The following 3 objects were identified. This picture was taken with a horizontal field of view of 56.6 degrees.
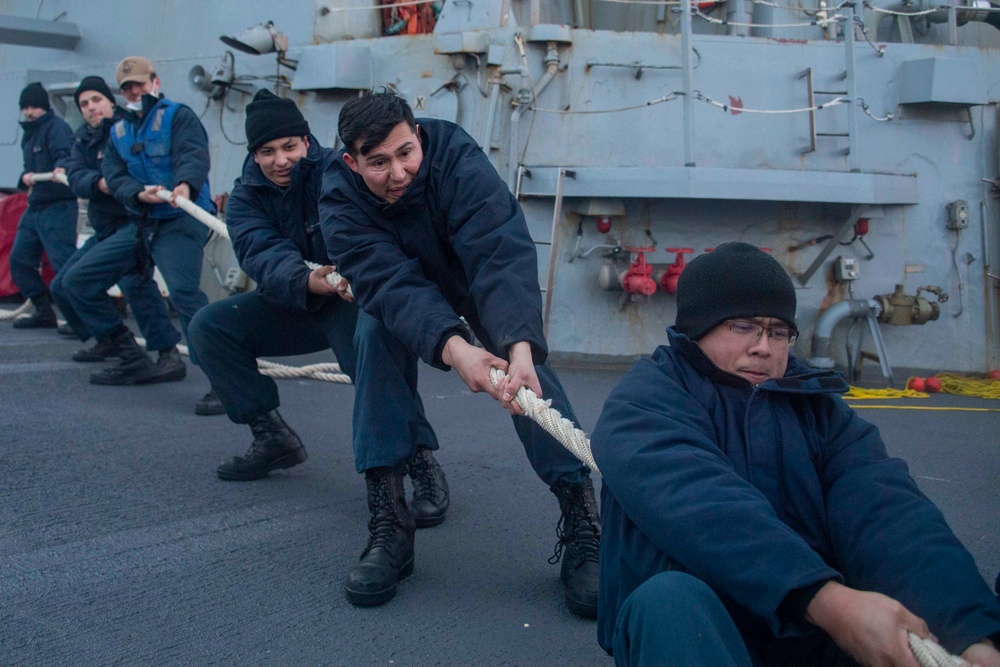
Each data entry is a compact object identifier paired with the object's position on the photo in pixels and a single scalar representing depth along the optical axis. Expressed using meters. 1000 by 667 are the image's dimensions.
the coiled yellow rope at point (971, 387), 5.53
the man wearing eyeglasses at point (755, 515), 1.27
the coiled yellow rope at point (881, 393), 5.34
